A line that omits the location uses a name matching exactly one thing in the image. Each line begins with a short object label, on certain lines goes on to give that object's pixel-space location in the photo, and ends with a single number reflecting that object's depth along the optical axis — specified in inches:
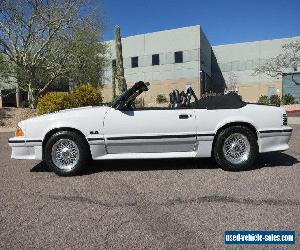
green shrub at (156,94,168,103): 1626.5
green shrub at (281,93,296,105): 1249.0
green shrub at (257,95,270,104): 1261.1
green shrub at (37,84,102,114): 636.7
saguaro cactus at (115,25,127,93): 719.2
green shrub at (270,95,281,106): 1212.7
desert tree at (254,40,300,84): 1533.5
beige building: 1651.1
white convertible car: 228.4
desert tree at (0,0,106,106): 815.1
